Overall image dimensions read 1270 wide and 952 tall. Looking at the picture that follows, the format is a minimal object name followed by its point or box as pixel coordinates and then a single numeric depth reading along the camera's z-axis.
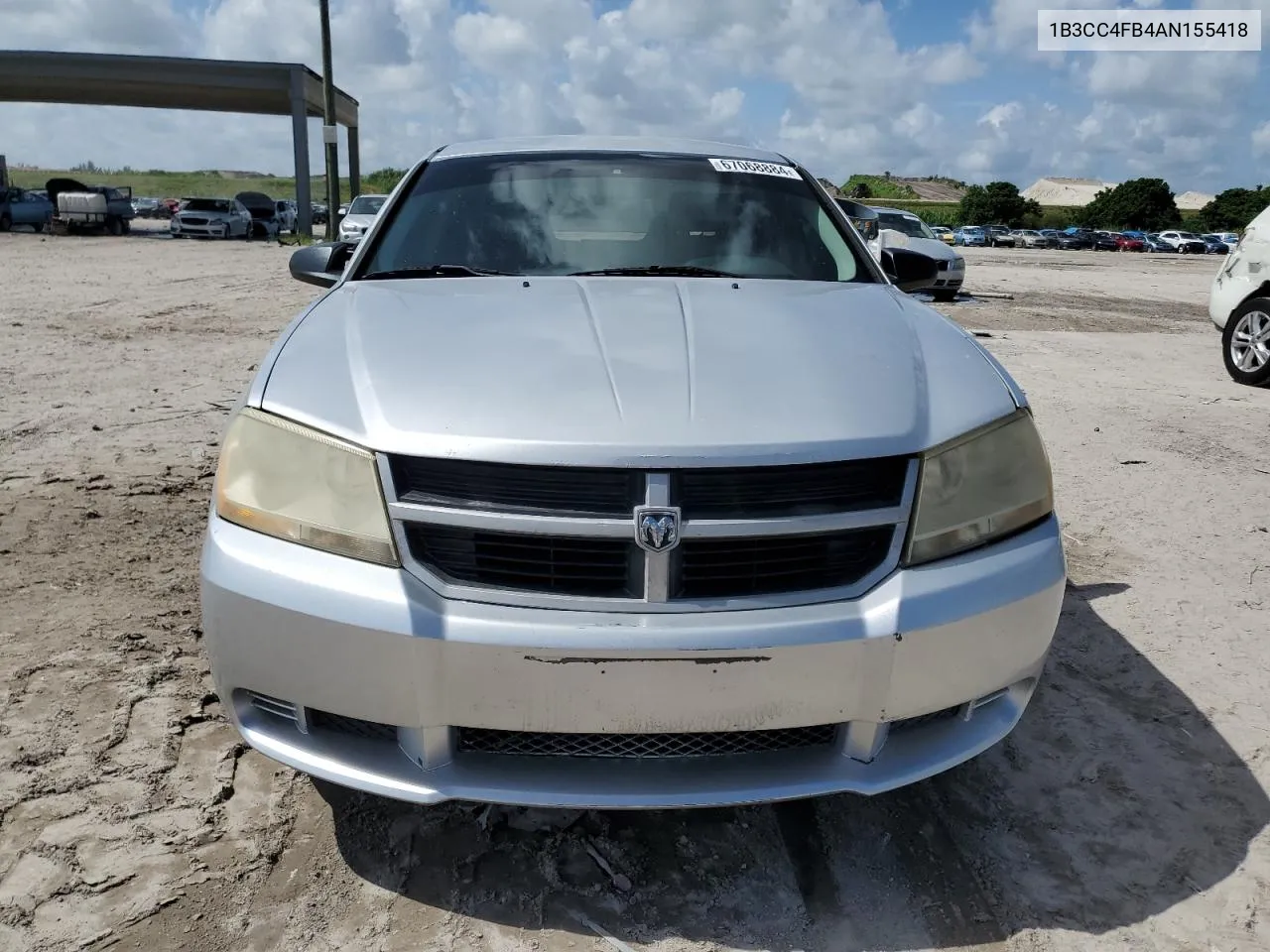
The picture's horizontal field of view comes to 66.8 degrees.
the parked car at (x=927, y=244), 14.32
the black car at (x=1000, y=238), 54.12
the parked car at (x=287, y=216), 37.64
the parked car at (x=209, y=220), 30.03
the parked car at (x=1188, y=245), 56.34
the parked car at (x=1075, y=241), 57.88
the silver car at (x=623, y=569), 1.75
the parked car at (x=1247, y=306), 7.95
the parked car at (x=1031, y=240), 56.56
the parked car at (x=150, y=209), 56.09
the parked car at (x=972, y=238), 54.19
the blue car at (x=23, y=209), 30.25
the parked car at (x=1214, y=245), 55.72
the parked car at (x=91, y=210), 29.38
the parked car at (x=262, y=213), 33.19
